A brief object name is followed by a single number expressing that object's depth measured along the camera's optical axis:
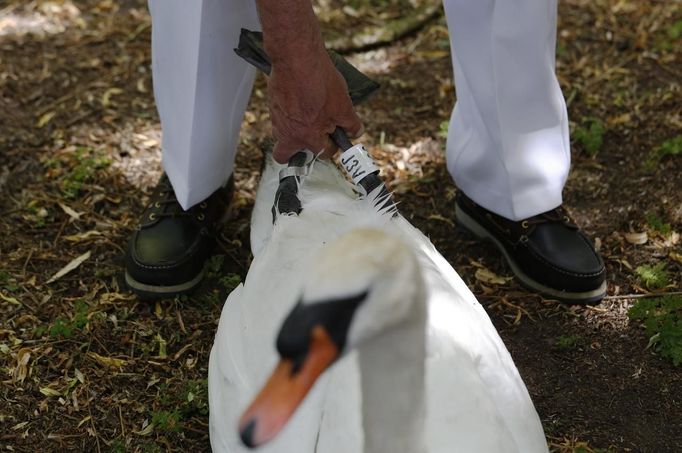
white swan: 1.57
